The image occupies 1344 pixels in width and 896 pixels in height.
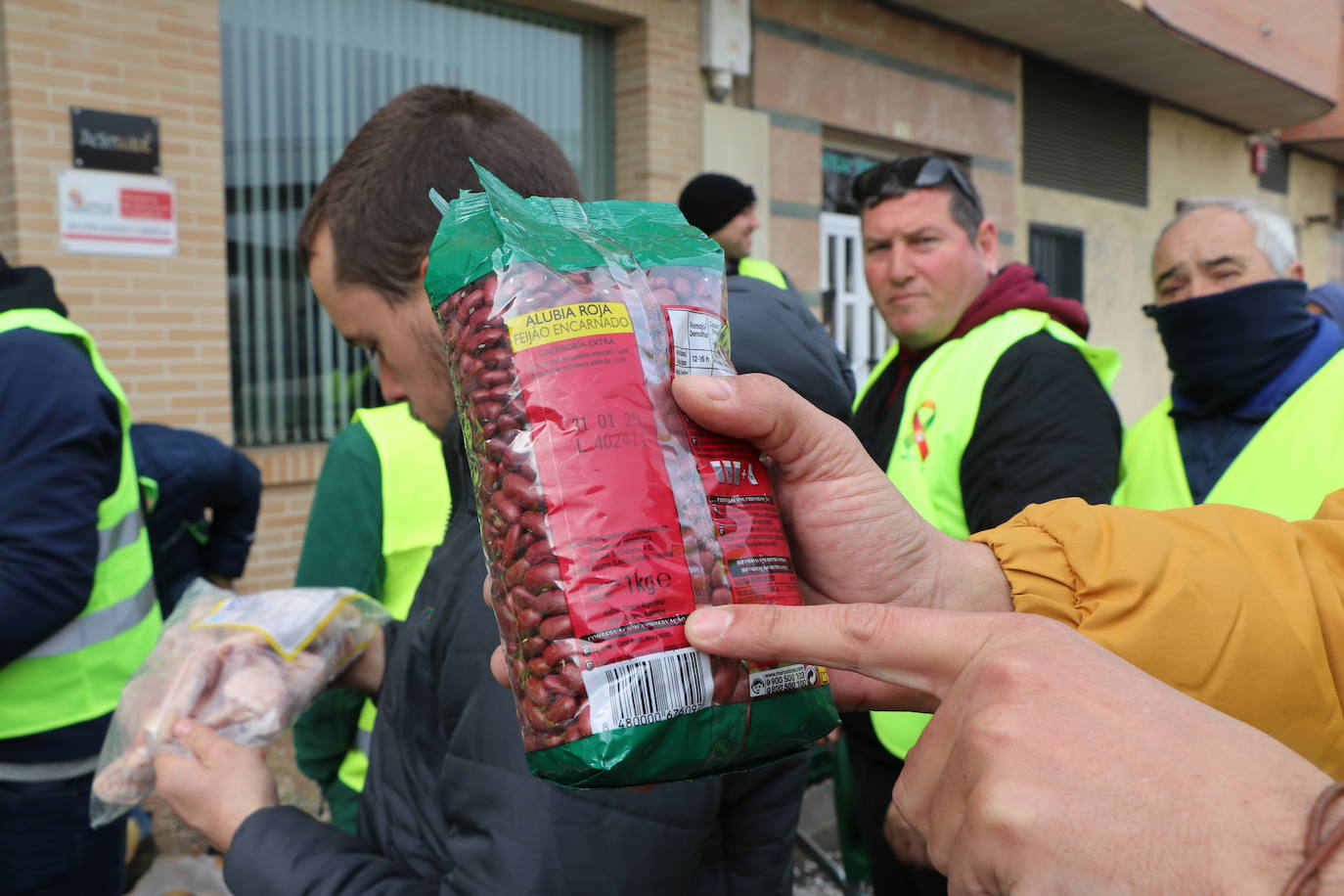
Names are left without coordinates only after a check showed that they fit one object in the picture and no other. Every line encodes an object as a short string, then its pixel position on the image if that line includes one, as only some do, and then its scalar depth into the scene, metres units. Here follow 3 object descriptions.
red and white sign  4.73
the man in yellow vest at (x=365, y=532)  2.23
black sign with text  4.73
